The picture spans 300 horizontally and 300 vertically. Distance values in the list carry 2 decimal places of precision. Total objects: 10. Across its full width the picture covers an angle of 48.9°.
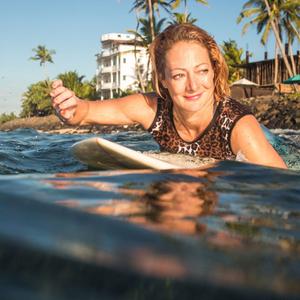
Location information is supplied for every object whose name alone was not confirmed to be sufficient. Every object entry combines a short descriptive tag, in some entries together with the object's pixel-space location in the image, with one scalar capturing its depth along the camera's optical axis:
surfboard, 1.89
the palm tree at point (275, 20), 23.03
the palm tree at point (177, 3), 28.27
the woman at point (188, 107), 2.50
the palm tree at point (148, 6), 28.55
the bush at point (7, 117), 55.92
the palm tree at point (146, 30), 29.32
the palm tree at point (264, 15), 26.33
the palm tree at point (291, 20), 26.11
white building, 50.87
